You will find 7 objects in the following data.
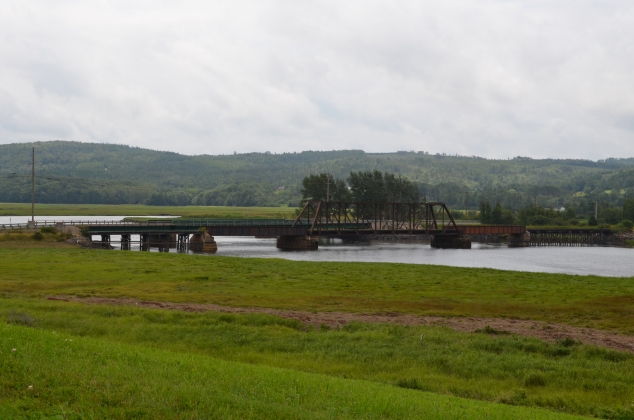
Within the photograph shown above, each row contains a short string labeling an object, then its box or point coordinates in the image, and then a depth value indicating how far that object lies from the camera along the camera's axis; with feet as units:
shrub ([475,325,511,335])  88.31
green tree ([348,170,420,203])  611.06
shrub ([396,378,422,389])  60.95
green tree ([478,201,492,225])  636.89
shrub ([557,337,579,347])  80.48
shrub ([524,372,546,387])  64.71
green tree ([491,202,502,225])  634.43
